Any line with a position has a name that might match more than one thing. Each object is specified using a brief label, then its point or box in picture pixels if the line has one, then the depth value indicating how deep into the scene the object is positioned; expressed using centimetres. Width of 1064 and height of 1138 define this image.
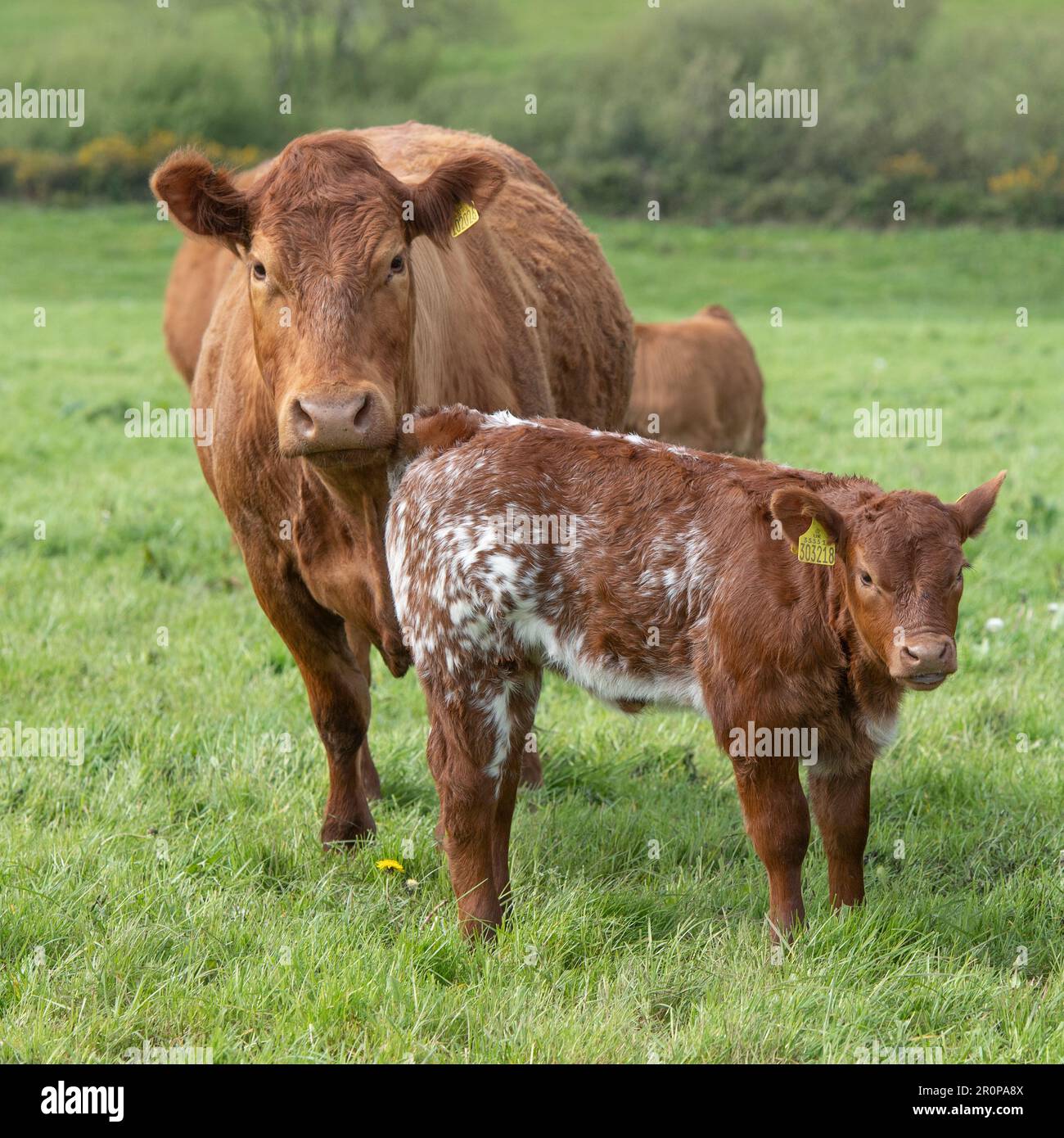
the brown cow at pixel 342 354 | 402
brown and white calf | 376
